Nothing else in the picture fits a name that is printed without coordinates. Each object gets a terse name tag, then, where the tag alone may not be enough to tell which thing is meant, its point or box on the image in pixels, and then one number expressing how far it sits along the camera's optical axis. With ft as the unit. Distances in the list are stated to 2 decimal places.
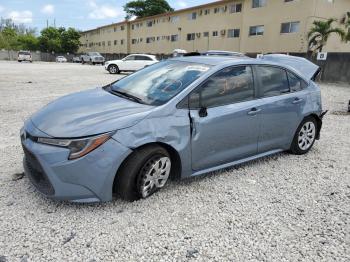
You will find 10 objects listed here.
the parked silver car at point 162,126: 9.08
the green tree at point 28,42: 232.22
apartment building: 79.36
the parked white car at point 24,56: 147.15
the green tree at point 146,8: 199.52
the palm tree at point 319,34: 67.47
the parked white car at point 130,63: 72.95
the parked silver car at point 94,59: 139.92
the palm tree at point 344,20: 82.66
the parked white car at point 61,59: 180.96
